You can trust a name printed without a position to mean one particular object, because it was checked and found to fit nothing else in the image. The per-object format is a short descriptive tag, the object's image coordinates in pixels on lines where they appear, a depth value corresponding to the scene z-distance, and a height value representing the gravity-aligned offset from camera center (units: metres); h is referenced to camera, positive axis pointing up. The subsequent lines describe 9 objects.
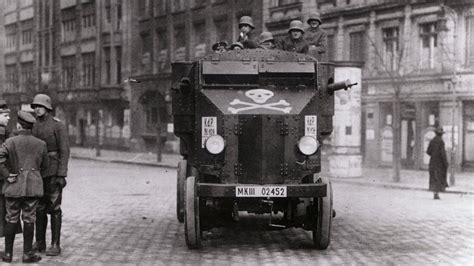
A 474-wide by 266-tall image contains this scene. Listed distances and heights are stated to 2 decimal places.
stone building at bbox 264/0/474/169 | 27.50 +2.51
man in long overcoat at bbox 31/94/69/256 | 9.58 -0.51
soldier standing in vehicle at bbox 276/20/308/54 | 11.95 +1.39
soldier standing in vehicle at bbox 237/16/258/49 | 12.28 +1.56
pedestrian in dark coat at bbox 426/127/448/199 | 19.42 -0.84
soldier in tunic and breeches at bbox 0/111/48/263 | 8.95 -0.63
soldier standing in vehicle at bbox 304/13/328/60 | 12.31 +1.52
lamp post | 22.12 +3.39
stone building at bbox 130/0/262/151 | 41.84 +5.25
